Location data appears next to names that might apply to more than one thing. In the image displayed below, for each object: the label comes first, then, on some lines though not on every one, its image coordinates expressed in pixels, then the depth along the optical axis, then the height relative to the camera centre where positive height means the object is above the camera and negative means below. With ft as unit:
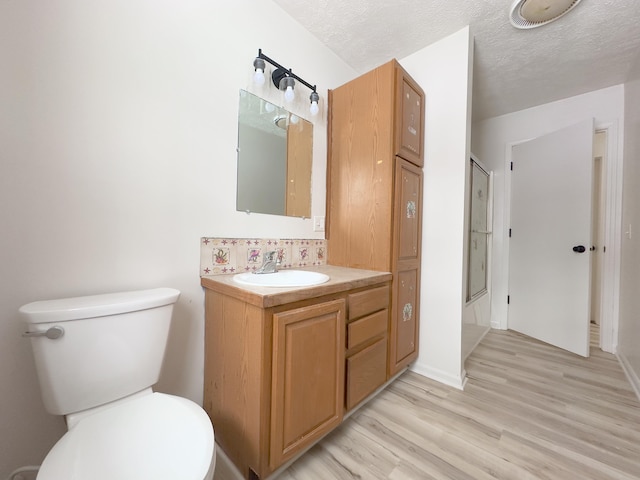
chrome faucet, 4.22 -0.44
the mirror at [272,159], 4.39 +1.56
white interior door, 7.04 +0.22
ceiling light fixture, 4.58 +4.49
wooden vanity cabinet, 2.86 -1.69
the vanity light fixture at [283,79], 4.18 +2.97
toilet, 1.87 -1.63
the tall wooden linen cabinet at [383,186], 4.90 +1.18
